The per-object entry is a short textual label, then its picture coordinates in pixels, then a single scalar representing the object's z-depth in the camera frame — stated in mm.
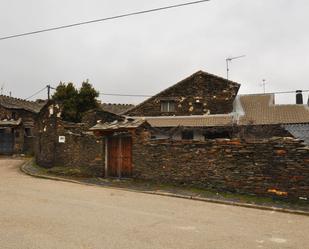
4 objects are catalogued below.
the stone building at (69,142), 17891
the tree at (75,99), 33125
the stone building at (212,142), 12789
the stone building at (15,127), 31547
